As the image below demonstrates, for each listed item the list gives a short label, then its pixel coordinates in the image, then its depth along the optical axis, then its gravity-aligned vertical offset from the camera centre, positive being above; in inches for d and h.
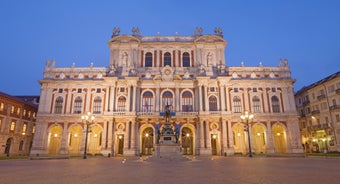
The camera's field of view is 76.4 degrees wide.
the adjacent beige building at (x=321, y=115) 1478.8 +183.6
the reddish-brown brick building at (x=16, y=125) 1450.5 +103.3
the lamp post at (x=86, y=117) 1058.3 +108.7
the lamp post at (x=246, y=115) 1022.7 +114.2
